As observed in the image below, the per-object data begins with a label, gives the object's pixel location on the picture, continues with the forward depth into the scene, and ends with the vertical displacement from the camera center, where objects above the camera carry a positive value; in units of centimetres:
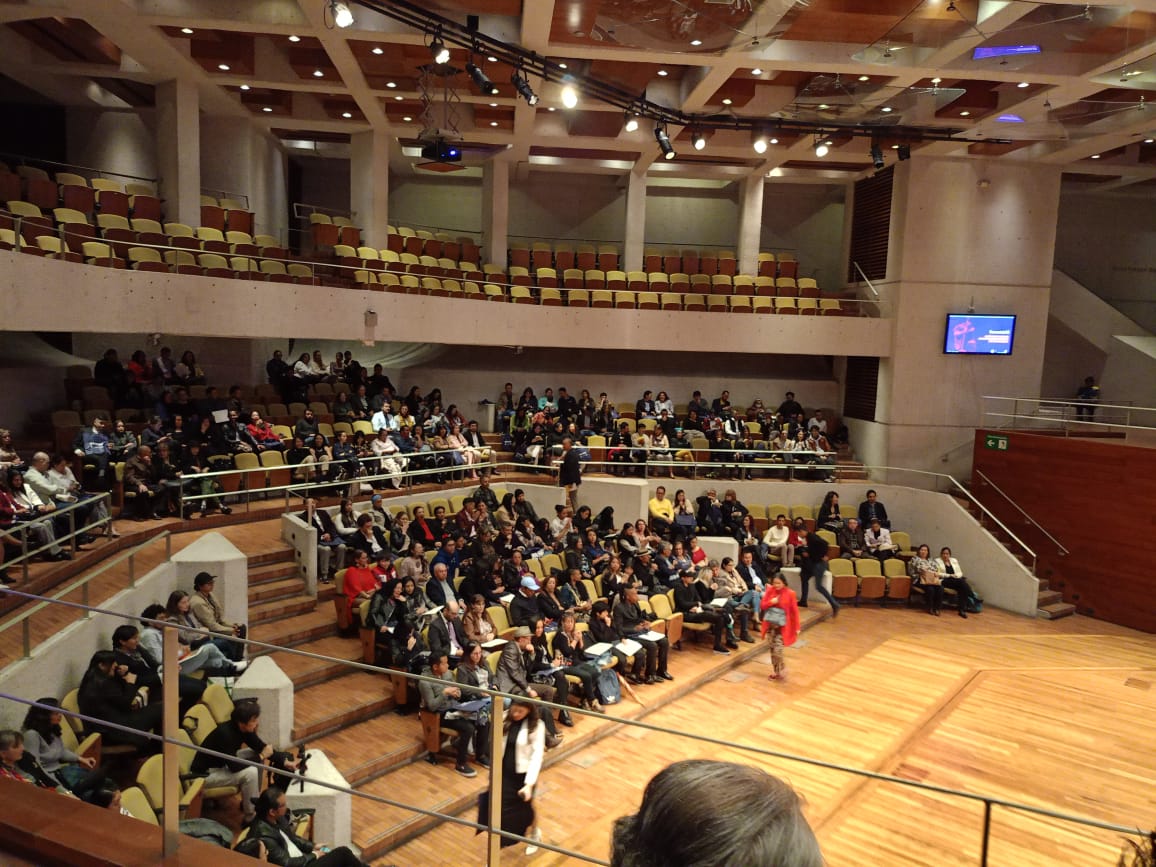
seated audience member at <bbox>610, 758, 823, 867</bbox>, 95 -55
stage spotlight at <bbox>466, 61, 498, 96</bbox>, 977 +325
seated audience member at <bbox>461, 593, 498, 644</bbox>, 757 -256
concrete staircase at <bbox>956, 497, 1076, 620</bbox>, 1230 -331
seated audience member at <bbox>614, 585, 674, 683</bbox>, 865 -295
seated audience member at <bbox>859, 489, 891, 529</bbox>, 1384 -247
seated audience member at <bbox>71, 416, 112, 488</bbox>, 869 -122
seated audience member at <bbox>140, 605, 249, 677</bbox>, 550 -217
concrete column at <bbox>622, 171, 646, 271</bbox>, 1750 +288
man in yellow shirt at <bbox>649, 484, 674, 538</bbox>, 1264 -243
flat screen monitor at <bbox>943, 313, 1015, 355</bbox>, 1570 +68
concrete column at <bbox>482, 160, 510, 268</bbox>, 1695 +292
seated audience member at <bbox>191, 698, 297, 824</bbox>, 453 -237
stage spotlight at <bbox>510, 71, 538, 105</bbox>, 1036 +337
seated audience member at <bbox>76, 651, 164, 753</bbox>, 471 -217
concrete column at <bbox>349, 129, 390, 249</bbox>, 1541 +305
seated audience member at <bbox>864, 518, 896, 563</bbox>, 1281 -279
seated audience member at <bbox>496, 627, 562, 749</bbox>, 684 -274
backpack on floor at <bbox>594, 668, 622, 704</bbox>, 795 -324
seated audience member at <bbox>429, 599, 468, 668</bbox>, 710 -255
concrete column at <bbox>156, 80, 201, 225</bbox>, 1279 +298
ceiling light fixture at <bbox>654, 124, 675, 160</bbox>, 1255 +334
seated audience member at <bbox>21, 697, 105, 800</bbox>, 399 -214
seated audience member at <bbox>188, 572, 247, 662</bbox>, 677 -226
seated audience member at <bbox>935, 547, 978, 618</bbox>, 1226 -316
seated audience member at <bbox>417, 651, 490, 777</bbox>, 630 -285
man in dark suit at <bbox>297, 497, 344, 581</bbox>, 919 -224
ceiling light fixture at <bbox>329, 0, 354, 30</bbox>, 877 +352
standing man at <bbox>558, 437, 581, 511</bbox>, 1274 -183
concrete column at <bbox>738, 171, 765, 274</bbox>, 1772 +302
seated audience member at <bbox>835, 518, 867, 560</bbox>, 1291 -279
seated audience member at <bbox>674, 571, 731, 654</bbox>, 983 -304
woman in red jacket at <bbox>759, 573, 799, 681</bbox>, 906 -284
